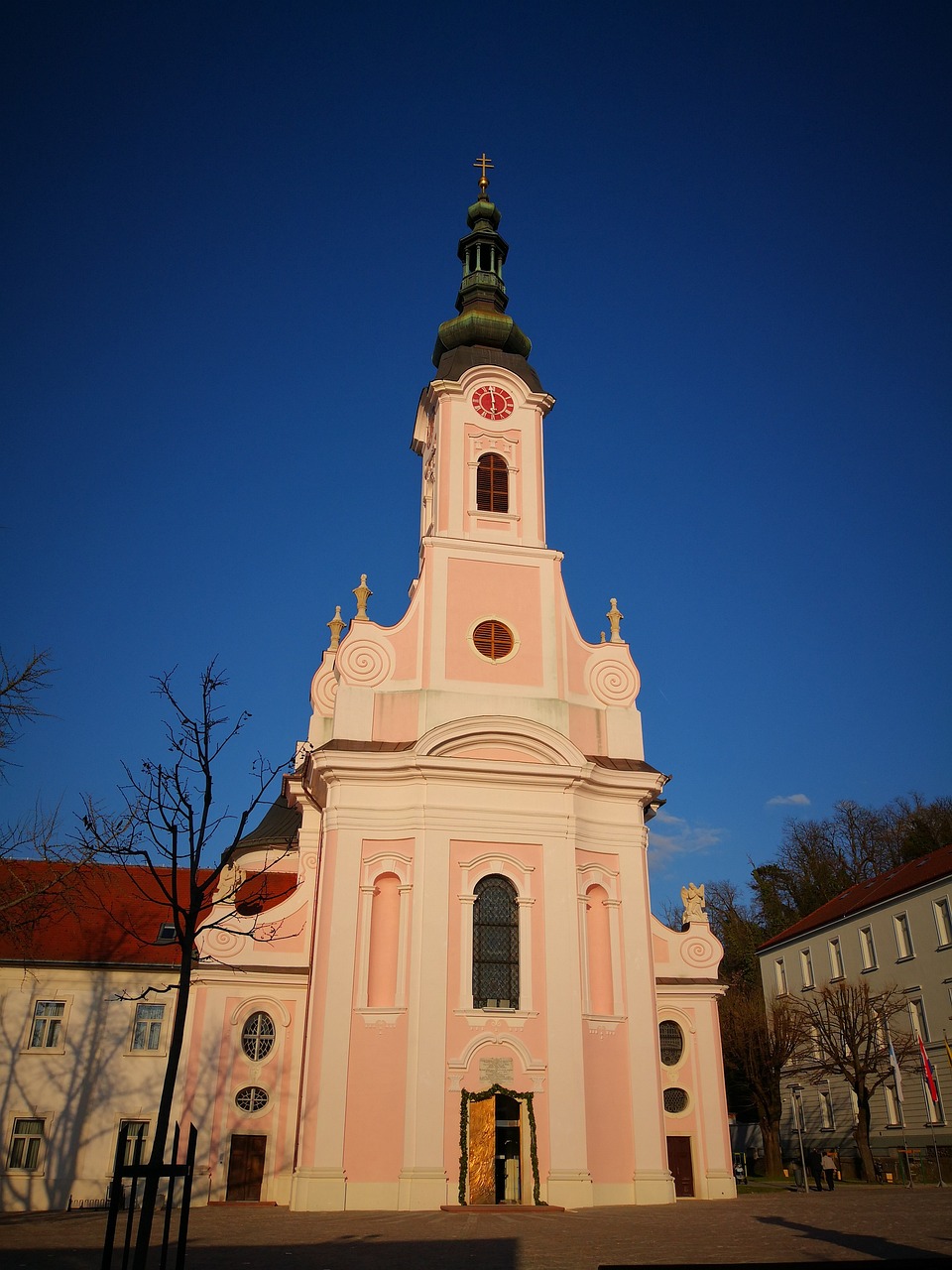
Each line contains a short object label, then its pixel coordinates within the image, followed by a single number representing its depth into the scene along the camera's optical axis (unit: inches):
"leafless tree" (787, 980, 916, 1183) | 1315.2
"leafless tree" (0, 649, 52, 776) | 609.3
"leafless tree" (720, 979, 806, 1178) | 1540.4
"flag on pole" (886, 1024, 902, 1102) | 1375.5
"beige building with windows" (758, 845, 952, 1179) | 1374.3
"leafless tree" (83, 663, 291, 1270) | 499.5
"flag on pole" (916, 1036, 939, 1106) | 1220.5
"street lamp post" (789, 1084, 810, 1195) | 1452.9
